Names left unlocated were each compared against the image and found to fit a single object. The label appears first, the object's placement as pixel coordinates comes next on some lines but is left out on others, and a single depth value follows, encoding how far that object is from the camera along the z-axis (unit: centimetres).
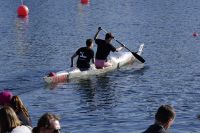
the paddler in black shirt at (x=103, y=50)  2381
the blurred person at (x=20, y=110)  911
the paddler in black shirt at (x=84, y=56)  2253
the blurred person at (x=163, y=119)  768
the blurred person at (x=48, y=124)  690
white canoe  2133
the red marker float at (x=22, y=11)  4828
